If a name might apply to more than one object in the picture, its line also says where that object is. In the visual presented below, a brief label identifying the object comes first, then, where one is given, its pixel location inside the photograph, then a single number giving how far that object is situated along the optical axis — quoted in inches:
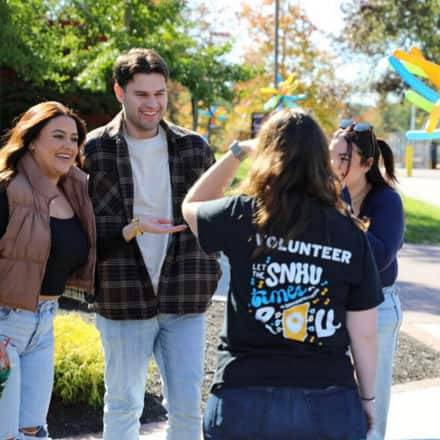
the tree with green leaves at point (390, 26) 1078.6
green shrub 184.4
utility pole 939.7
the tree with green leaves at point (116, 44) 546.0
